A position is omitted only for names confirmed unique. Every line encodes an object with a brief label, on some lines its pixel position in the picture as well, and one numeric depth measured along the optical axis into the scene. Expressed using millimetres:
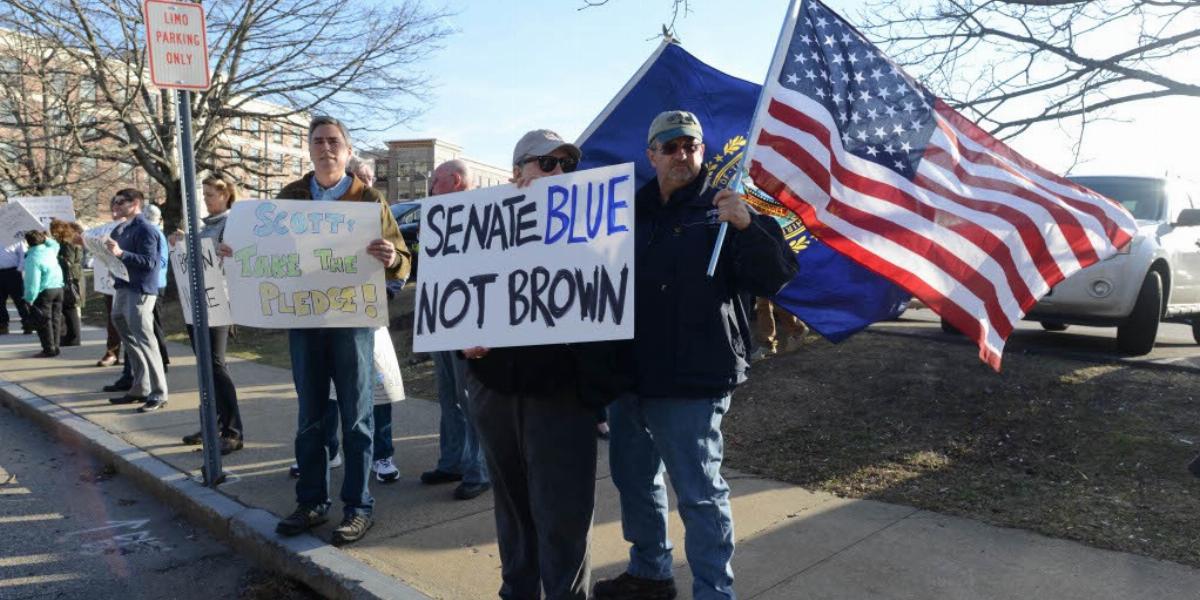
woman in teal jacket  11250
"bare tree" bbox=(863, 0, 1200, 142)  7180
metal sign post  4691
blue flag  3861
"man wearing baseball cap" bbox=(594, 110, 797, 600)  2867
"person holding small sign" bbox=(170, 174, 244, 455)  5660
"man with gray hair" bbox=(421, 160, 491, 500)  4617
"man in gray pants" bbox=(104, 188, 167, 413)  7012
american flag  3395
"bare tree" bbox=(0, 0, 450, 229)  16609
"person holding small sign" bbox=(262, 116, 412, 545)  4039
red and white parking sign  4664
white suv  6961
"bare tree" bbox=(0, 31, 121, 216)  16938
